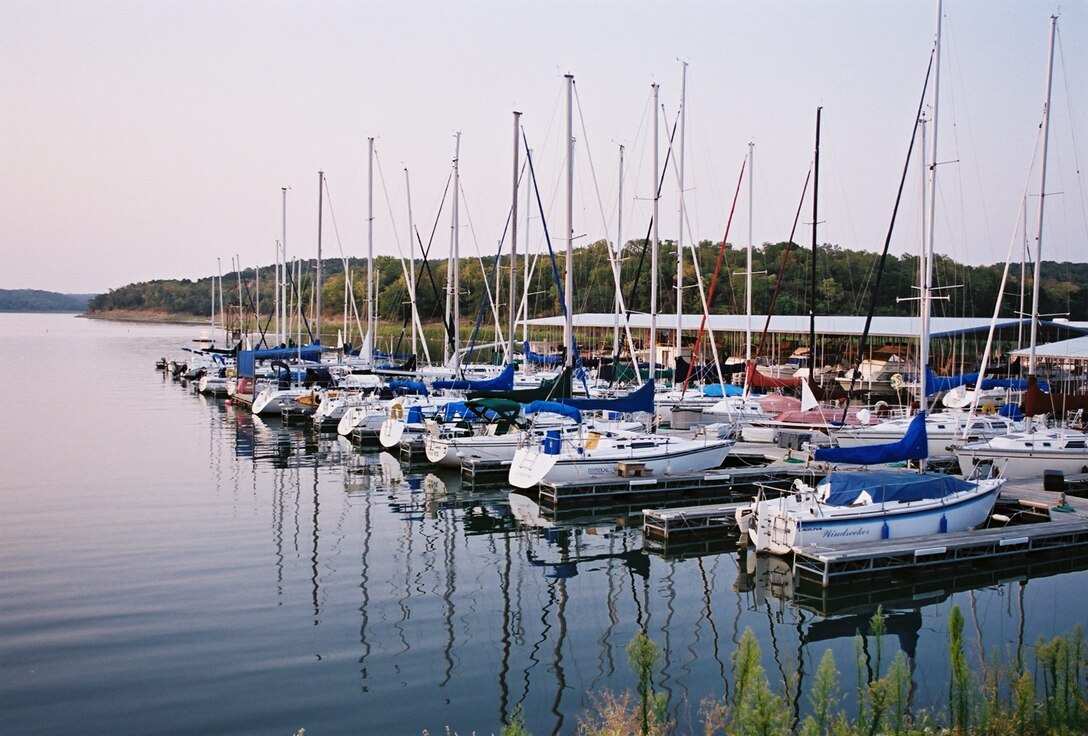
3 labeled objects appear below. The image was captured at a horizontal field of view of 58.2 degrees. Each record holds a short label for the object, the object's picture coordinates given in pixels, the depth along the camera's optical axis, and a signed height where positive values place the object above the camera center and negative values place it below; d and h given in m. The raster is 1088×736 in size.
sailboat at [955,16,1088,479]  25.67 -3.30
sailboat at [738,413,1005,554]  18.80 -3.61
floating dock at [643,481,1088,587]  17.97 -4.29
